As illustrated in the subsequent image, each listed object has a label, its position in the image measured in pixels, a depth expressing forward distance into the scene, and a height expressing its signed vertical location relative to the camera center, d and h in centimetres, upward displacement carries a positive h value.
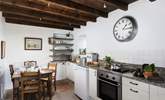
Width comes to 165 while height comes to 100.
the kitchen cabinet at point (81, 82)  278 -94
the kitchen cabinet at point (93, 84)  253 -88
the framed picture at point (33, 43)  400 +29
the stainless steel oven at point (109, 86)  201 -78
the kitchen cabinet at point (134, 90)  159 -68
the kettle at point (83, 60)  334 -34
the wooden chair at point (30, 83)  246 -84
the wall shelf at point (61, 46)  445 +19
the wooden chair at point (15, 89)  269 -109
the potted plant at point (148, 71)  166 -35
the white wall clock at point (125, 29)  233 +54
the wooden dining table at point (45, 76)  259 -72
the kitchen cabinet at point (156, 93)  139 -61
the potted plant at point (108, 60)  265 -26
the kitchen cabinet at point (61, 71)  460 -97
